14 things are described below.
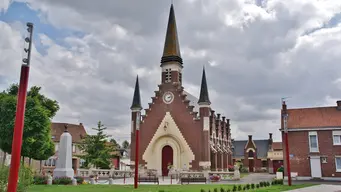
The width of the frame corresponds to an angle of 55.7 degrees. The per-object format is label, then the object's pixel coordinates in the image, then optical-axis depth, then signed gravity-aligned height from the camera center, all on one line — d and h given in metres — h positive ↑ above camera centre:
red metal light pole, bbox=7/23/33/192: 8.45 +0.64
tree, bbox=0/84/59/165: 32.66 +2.85
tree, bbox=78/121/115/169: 42.41 +0.55
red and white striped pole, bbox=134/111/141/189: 21.24 +0.33
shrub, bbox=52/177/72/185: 24.83 -2.06
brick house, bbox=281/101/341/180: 35.34 +1.29
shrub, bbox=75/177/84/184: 26.61 -2.11
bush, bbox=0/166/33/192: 12.45 -0.97
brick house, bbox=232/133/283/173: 74.93 +0.49
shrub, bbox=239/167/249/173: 70.25 -3.21
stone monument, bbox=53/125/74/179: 26.39 -0.41
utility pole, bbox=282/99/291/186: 25.85 +0.72
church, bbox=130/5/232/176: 42.16 +3.70
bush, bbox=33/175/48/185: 24.19 -1.94
